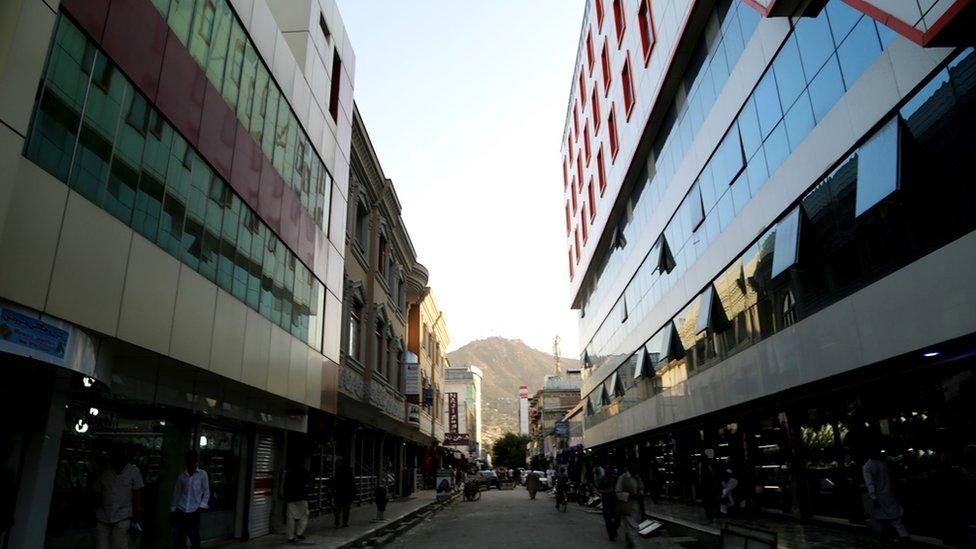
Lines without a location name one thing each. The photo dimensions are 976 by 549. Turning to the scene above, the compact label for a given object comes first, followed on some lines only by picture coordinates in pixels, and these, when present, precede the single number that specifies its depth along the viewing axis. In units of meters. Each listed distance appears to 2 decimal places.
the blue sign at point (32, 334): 5.95
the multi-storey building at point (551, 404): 92.81
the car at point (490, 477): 54.24
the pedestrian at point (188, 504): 9.31
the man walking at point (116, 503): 7.77
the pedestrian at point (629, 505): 11.45
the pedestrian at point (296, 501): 12.69
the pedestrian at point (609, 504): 14.08
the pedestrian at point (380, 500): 18.16
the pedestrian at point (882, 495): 9.04
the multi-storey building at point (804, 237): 9.12
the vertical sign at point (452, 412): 67.50
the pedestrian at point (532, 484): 35.09
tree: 115.71
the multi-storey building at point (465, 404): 68.81
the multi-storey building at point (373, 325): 22.55
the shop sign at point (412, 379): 34.12
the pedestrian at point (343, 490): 16.06
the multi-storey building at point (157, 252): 6.59
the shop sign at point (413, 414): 35.81
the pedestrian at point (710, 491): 15.76
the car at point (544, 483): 50.16
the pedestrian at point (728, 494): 16.56
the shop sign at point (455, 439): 55.28
